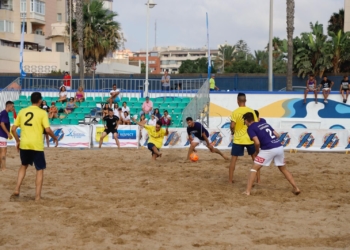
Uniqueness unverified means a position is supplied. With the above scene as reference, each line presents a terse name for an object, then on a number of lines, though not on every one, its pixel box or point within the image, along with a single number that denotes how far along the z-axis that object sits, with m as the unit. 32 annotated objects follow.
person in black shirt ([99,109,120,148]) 19.78
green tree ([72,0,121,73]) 40.41
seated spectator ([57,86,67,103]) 25.34
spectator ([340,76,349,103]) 24.58
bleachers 23.34
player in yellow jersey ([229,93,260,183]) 11.59
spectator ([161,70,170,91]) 26.81
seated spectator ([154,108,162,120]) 22.75
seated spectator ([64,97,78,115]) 24.46
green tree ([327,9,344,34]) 48.78
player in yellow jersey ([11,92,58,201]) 9.41
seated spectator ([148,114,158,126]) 21.95
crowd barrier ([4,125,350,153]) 19.88
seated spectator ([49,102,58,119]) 23.37
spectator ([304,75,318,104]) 24.58
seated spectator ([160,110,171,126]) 21.10
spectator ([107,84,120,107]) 24.88
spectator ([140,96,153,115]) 23.56
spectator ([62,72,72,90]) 28.63
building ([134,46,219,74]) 153.12
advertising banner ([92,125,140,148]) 20.73
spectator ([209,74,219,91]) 27.33
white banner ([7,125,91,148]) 20.53
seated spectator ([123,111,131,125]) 22.09
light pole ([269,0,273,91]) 25.67
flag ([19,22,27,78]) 28.18
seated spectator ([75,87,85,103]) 25.56
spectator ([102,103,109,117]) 22.17
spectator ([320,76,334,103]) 24.59
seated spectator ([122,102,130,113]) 22.97
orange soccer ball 15.43
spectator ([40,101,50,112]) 23.63
